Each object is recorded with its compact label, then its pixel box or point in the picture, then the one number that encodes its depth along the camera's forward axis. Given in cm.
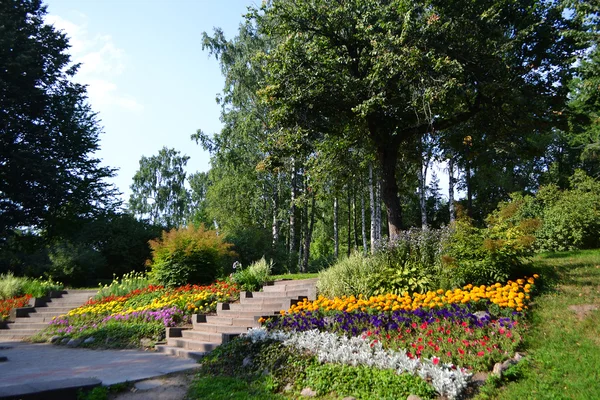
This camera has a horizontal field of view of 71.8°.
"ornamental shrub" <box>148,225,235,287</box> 1216
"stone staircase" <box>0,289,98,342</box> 1176
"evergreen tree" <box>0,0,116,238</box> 2039
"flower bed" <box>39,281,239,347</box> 911
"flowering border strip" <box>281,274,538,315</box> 605
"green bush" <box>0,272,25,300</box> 1450
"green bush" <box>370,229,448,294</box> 761
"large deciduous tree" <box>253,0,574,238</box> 972
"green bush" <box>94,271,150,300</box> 1280
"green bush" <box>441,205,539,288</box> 721
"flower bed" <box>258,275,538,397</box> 464
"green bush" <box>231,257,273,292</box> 1066
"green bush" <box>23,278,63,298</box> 1438
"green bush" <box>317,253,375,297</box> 794
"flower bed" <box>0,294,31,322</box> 1323
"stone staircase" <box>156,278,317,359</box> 751
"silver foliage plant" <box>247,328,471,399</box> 423
